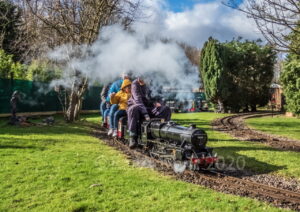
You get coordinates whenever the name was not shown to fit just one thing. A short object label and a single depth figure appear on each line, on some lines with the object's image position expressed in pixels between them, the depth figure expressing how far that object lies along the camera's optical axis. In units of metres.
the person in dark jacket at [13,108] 13.09
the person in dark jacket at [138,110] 8.62
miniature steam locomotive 6.54
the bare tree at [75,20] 14.23
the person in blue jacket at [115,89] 10.53
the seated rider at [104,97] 13.85
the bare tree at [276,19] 7.51
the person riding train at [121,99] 10.26
